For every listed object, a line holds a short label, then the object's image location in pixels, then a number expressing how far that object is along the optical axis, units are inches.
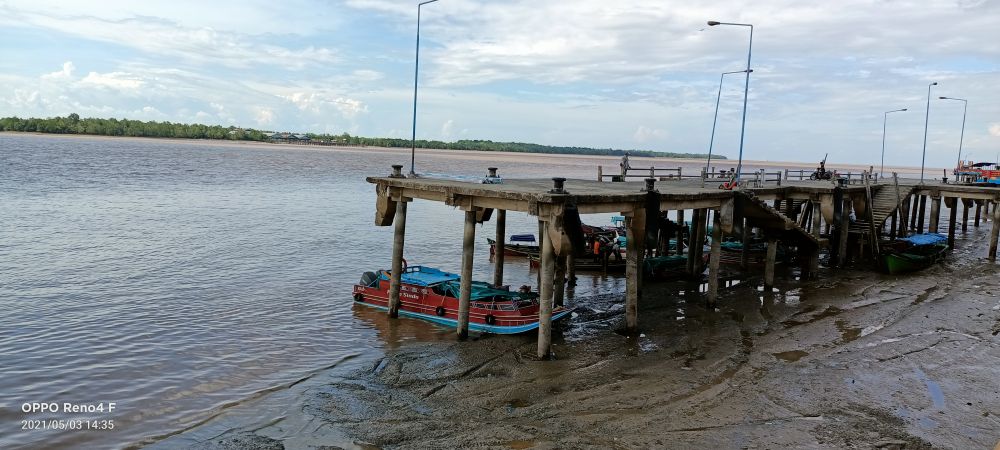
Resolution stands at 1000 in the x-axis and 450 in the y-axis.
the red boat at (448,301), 704.4
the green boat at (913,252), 1080.2
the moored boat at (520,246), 1207.4
